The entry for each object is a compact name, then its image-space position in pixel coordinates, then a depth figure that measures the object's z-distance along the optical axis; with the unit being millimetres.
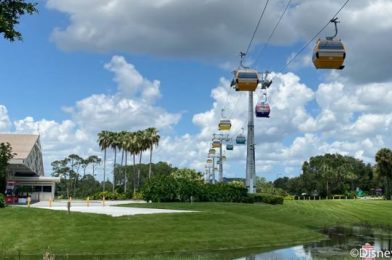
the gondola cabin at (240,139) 59031
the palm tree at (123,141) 95188
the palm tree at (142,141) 93812
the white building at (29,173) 75838
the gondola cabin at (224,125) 58219
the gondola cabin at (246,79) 27953
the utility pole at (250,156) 57931
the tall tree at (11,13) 13898
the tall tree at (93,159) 141125
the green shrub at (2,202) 37531
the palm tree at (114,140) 97438
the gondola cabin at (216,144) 79600
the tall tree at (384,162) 97125
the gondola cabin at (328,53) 20594
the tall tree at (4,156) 51125
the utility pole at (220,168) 83919
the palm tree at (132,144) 94125
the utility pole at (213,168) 105825
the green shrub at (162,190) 52906
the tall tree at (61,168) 138125
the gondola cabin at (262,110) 39594
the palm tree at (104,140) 98812
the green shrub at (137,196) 76000
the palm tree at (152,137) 93938
